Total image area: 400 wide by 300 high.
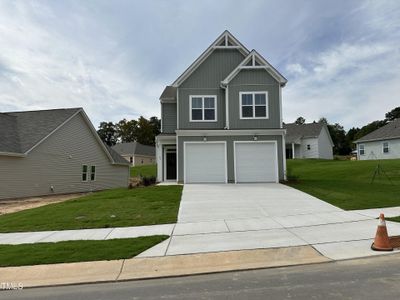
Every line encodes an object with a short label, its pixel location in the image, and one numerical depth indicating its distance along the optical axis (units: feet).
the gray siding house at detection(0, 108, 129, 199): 71.15
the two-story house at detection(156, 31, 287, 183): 66.49
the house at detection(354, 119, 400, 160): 124.26
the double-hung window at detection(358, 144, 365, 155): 140.18
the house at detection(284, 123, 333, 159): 148.12
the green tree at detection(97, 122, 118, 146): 317.22
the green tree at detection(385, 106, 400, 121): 277.64
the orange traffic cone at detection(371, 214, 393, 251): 22.95
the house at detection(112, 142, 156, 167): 222.07
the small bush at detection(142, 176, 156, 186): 79.05
